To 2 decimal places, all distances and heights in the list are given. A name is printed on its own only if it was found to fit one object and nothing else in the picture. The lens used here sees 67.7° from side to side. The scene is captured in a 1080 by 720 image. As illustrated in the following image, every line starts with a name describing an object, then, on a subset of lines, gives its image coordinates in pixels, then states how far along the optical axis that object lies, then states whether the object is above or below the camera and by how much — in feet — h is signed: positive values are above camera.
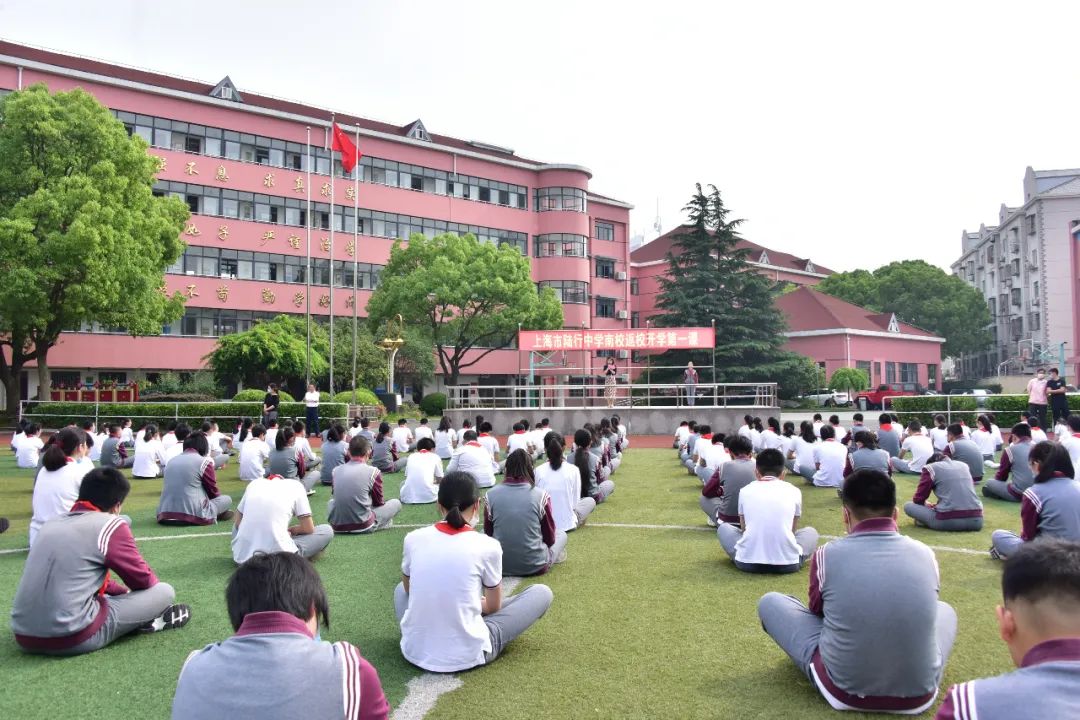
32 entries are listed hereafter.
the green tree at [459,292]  121.19 +15.08
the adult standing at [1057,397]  57.77 -0.84
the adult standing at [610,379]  85.30 +1.11
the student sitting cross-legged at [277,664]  8.03 -2.77
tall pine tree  126.00 +13.49
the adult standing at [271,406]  64.13 -1.07
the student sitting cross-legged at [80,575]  15.46 -3.53
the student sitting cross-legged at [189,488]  32.14 -3.79
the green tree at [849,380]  144.77 +1.33
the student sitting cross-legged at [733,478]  28.09 -3.15
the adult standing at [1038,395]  58.95 -0.69
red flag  101.40 +30.71
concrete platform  81.56 -2.88
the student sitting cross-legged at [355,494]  29.86 -3.80
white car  144.36 -1.93
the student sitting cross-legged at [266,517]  22.44 -3.49
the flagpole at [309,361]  96.59 +3.89
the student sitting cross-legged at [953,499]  29.04 -4.07
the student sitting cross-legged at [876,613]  12.47 -3.53
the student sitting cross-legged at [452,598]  14.78 -3.87
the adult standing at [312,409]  69.21 -1.49
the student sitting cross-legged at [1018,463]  33.01 -3.24
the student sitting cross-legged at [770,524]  22.16 -3.81
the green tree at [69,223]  83.71 +18.63
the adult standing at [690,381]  82.58 +0.87
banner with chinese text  89.25 +5.60
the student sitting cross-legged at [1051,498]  20.58 -2.93
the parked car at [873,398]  126.82 -1.73
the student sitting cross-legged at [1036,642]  6.82 -2.28
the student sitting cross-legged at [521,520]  21.53 -3.54
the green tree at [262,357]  102.47 +4.60
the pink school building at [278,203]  122.01 +33.84
